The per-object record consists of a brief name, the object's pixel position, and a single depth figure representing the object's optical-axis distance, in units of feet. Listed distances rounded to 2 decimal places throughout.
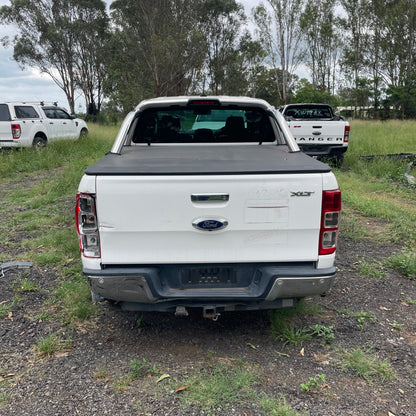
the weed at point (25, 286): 13.87
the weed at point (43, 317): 12.10
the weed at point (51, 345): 10.44
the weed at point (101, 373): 9.47
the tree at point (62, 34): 111.96
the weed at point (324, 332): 10.97
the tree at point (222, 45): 126.72
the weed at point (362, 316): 11.88
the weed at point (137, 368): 9.50
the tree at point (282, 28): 115.96
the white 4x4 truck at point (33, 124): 41.16
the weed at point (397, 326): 11.62
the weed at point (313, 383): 9.00
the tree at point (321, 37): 120.98
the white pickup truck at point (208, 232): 8.96
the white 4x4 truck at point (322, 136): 35.12
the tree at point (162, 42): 75.97
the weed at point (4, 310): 12.33
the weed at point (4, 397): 8.69
